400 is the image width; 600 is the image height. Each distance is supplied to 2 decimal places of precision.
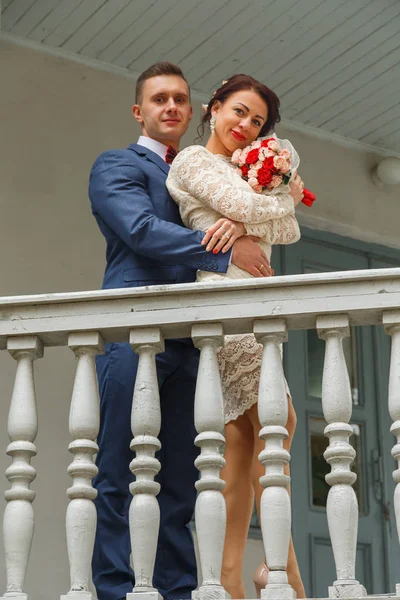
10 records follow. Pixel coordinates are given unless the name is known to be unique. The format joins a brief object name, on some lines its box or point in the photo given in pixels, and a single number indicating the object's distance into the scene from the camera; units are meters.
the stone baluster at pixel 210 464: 6.38
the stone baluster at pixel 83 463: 6.49
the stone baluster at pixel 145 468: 6.43
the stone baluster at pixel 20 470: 6.59
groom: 7.14
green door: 11.69
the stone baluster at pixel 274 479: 6.32
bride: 7.30
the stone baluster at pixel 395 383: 6.33
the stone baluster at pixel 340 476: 6.29
